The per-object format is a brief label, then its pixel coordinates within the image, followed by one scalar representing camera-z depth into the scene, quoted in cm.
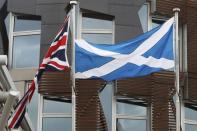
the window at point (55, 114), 2016
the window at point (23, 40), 2122
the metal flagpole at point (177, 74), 1759
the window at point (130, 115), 2041
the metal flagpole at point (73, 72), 1757
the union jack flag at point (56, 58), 1684
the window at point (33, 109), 2036
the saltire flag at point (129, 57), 1772
